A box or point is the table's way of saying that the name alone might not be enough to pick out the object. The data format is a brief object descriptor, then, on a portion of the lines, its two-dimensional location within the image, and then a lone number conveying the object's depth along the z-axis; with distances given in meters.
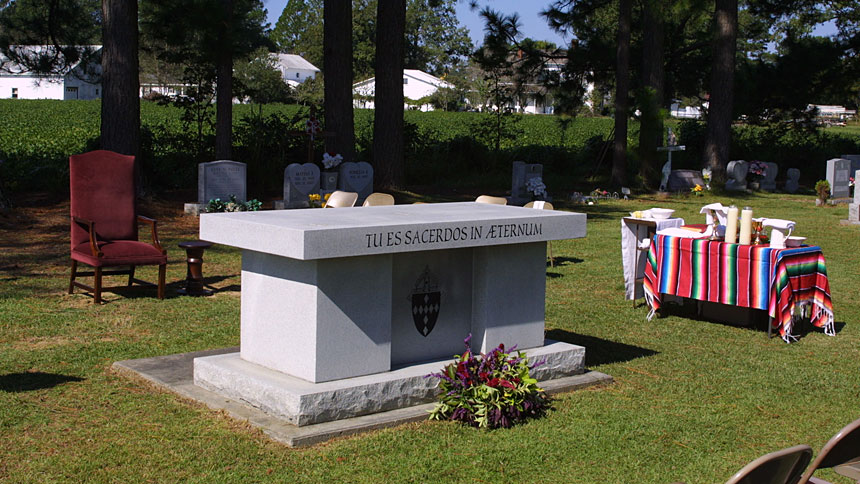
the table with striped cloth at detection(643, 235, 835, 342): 8.00
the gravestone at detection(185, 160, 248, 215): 15.56
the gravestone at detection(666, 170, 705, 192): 23.09
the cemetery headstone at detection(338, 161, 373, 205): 17.78
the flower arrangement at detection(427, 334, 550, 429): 5.48
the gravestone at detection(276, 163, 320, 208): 16.56
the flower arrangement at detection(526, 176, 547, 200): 18.50
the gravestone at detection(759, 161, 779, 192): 24.47
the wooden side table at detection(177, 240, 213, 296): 9.43
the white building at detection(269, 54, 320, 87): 104.69
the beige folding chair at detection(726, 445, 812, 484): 2.82
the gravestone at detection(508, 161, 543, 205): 19.27
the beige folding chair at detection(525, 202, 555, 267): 10.37
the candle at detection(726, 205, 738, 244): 8.46
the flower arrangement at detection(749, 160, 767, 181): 24.08
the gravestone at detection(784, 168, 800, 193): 24.45
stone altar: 5.30
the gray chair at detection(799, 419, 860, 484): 3.34
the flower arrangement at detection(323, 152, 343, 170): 17.86
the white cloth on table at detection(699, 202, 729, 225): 8.80
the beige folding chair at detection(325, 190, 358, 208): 8.59
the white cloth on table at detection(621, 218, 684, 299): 9.41
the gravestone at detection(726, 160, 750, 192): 23.84
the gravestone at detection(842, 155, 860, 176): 24.34
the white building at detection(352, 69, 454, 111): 91.94
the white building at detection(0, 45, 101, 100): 73.88
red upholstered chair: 8.79
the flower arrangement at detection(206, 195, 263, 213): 14.93
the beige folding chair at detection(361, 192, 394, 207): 9.10
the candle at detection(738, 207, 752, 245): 8.18
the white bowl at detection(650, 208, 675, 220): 9.34
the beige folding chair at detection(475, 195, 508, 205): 10.09
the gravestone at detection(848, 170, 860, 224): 16.98
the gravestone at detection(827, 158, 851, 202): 21.50
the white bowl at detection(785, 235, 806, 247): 8.36
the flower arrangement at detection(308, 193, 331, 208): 14.37
